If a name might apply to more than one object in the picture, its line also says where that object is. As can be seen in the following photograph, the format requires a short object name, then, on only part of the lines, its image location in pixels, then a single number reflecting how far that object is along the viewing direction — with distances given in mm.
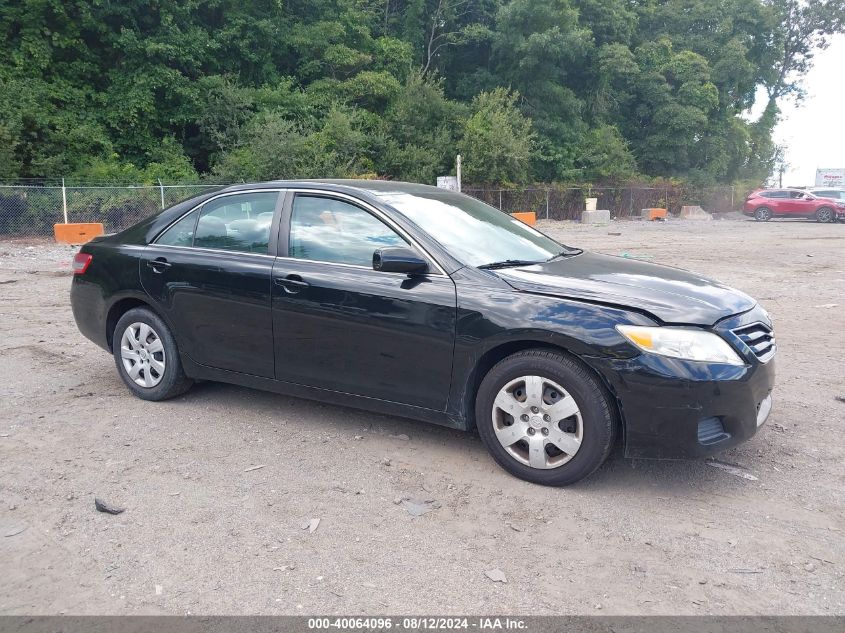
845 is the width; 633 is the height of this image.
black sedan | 3574
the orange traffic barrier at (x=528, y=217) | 28455
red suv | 33625
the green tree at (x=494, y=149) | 33625
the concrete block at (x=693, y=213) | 42594
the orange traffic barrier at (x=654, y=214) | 38688
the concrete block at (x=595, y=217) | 35500
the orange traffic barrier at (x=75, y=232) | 18094
